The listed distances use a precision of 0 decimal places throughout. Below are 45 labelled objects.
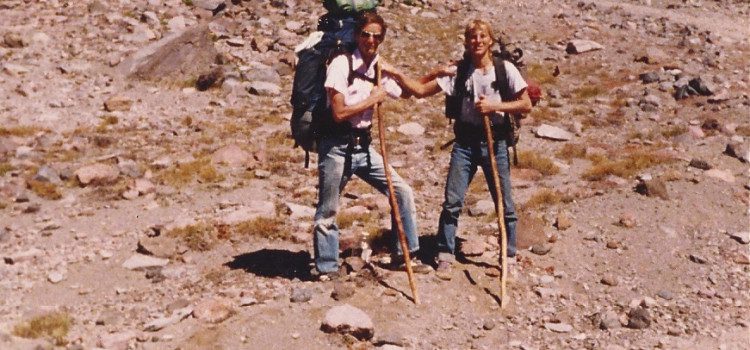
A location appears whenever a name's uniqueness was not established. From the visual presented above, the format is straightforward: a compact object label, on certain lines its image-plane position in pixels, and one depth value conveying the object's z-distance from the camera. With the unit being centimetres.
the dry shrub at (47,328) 720
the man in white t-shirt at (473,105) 728
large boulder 1773
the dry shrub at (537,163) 1256
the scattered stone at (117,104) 1587
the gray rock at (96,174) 1183
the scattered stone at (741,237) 947
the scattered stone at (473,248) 881
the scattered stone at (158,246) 931
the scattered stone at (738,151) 1209
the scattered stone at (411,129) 1482
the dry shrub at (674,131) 1393
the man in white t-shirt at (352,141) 691
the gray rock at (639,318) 748
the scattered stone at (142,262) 902
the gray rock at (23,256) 915
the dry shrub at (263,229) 994
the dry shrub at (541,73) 1819
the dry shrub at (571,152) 1338
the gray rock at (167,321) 730
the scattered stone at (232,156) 1284
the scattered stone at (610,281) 839
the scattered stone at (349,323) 704
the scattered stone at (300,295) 767
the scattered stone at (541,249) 905
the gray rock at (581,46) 2053
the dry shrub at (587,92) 1706
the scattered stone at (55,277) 866
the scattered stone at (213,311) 736
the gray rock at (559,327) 748
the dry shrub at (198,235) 953
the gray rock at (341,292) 771
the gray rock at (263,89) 1702
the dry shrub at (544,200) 1082
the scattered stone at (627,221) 982
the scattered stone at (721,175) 1130
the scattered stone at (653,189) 1067
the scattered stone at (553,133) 1442
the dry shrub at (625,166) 1189
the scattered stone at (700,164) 1168
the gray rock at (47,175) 1183
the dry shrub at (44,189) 1133
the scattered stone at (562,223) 985
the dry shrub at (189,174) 1196
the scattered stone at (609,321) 750
